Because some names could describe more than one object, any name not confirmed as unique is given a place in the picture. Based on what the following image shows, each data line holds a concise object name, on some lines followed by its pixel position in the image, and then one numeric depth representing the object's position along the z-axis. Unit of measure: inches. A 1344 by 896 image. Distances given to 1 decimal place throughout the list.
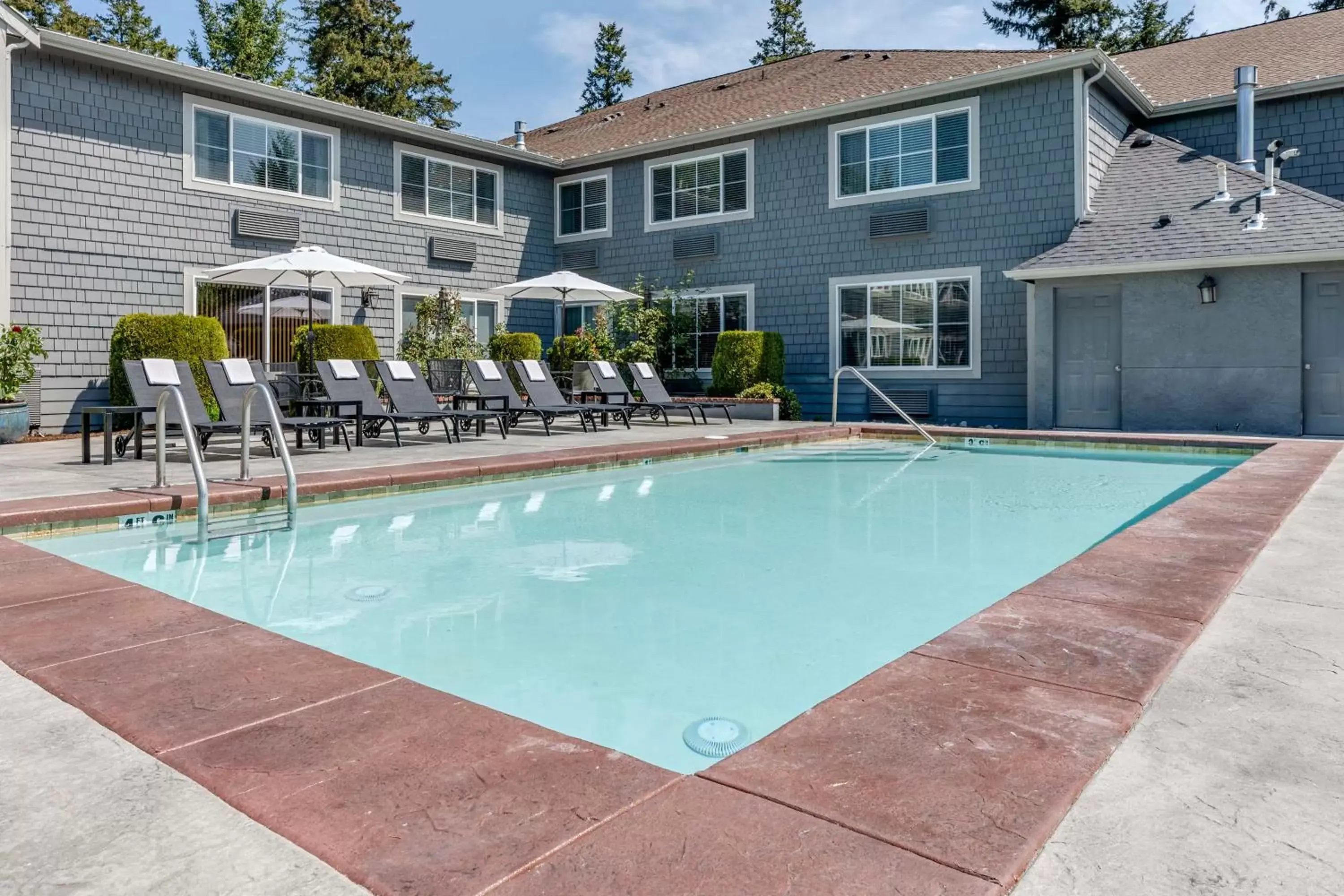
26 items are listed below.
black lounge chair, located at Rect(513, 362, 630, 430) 412.2
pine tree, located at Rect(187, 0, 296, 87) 985.5
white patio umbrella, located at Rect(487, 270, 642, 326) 483.8
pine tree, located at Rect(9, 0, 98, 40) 899.4
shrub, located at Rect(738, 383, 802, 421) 499.8
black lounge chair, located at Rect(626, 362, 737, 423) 459.2
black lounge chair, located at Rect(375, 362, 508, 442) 350.9
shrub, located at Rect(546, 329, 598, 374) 543.2
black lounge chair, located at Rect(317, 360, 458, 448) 331.0
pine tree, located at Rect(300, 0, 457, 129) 1035.3
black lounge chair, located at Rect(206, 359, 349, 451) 290.5
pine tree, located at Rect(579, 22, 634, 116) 1259.8
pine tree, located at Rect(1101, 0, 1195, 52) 987.9
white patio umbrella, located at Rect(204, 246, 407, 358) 386.3
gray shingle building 397.4
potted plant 340.8
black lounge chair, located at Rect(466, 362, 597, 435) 387.5
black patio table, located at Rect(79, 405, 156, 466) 253.1
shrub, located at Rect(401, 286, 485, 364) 522.3
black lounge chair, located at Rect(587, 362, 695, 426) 457.4
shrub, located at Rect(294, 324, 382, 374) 452.8
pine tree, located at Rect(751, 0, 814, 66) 1227.2
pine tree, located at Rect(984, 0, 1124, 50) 973.2
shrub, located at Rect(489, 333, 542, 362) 549.6
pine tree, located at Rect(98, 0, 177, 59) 989.2
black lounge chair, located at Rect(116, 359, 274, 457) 263.9
